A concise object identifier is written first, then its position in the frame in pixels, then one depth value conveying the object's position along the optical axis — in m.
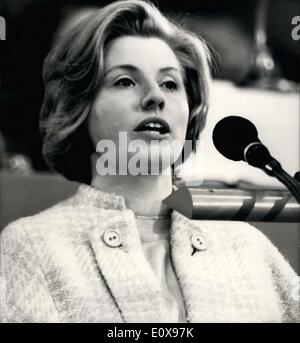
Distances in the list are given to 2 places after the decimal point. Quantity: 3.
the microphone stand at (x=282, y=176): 2.73
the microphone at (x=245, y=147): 2.74
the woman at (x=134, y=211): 2.92
